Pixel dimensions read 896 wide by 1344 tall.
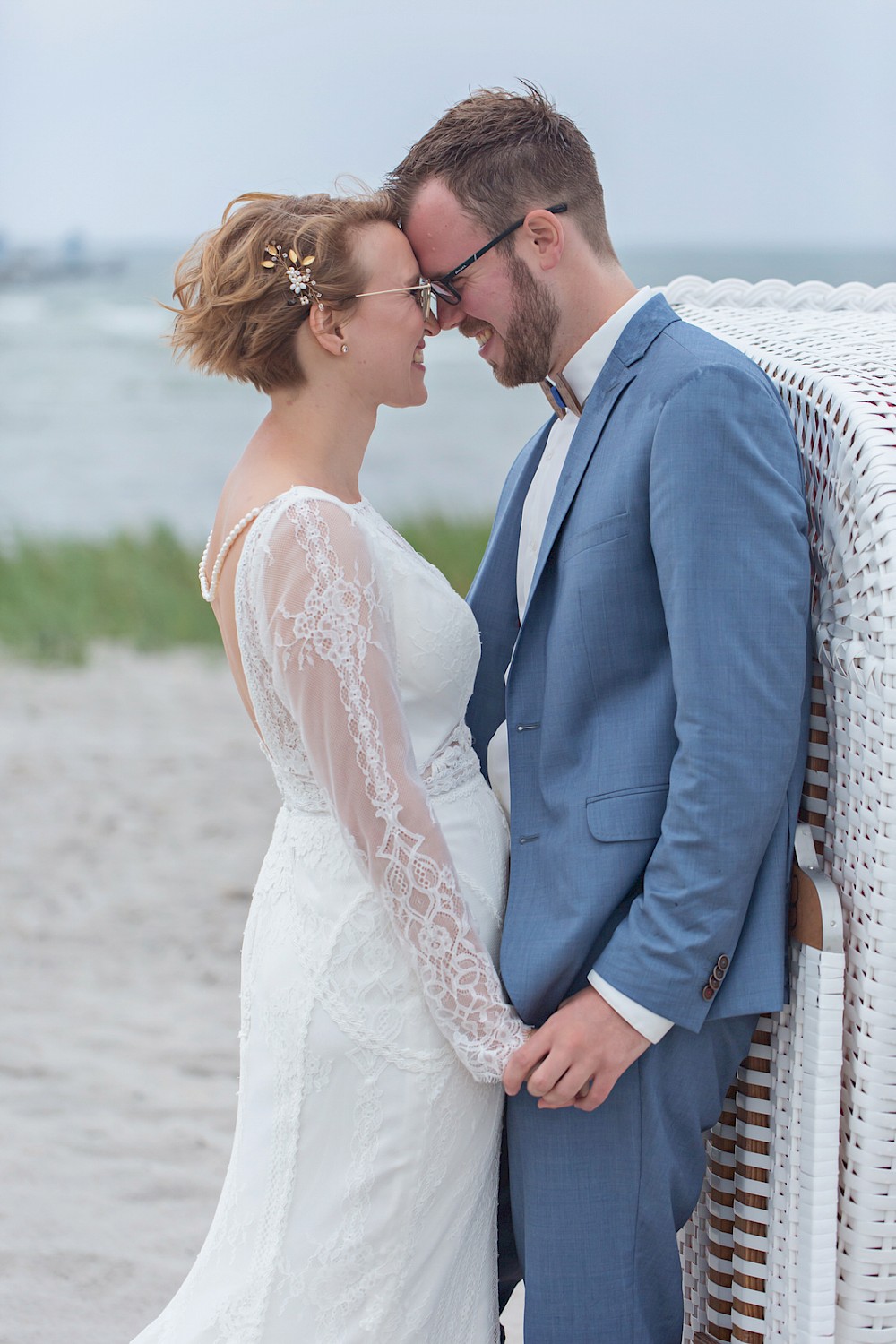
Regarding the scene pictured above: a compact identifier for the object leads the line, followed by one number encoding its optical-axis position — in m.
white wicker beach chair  3.64
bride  3.76
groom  3.69
